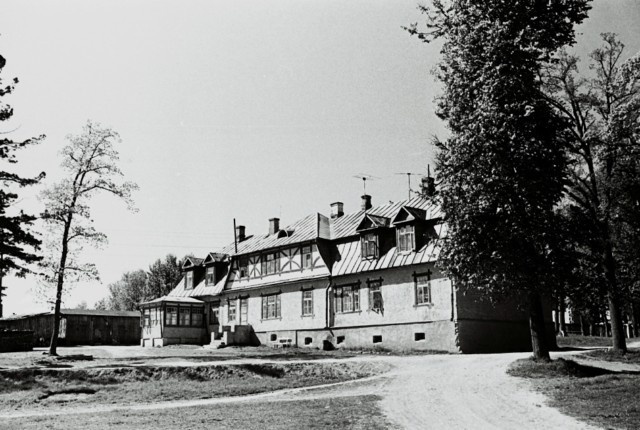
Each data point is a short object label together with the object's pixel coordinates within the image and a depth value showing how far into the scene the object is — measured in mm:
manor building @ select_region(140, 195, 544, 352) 31250
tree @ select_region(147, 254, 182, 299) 81188
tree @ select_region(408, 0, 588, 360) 19062
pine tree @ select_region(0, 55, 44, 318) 23969
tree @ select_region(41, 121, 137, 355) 30736
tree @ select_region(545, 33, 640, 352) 22266
